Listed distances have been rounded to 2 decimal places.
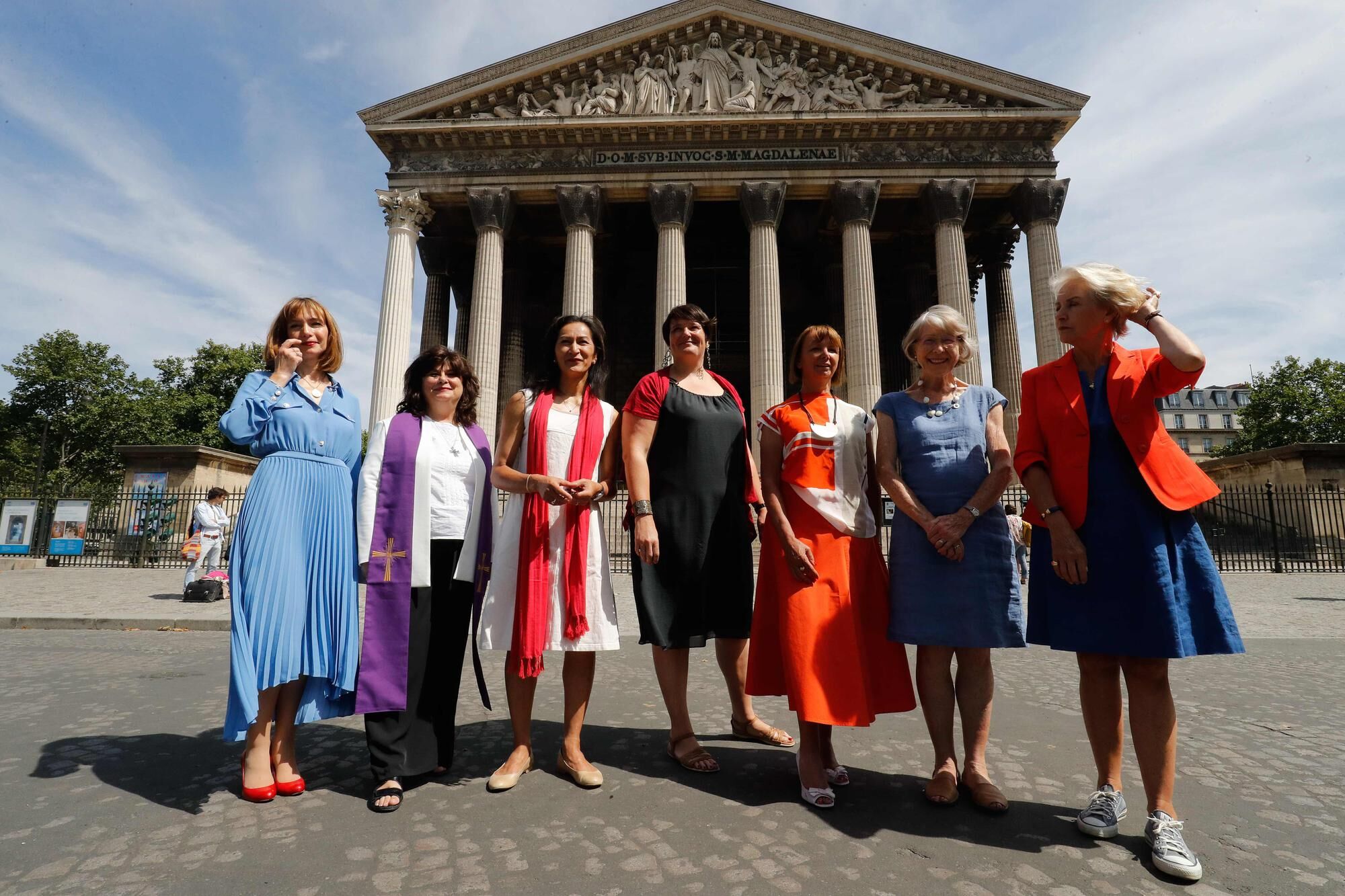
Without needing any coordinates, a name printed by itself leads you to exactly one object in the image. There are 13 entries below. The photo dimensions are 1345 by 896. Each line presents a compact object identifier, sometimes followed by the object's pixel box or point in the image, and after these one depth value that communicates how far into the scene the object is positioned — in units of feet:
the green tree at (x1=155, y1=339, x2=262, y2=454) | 168.35
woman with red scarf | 10.60
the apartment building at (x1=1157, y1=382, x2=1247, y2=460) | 261.65
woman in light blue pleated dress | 9.73
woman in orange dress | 9.72
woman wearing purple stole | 10.17
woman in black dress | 11.13
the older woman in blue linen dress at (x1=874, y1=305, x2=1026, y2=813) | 9.78
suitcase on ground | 36.11
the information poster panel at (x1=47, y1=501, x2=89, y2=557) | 57.77
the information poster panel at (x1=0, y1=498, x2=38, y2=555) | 57.72
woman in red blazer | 8.38
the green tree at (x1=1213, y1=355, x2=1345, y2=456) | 134.82
